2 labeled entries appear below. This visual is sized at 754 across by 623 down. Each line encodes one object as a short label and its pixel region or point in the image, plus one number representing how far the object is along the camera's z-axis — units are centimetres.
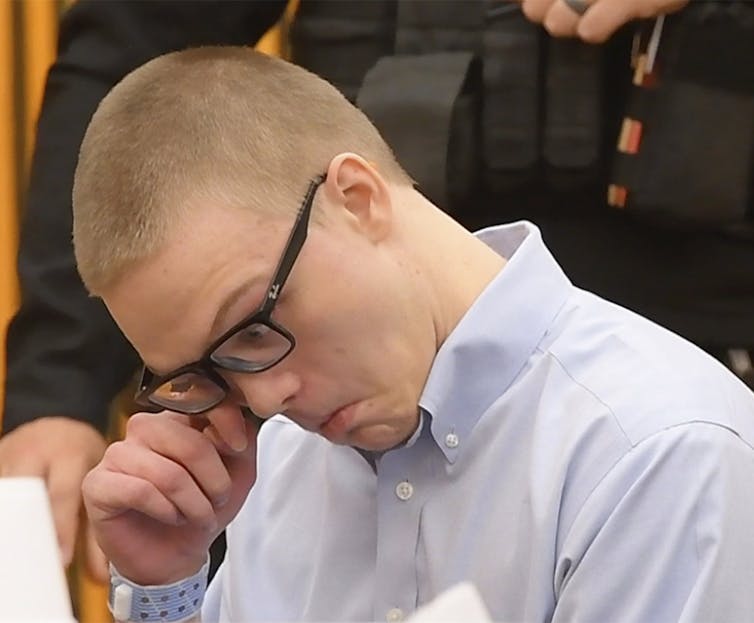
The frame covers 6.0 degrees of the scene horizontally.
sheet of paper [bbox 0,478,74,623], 453
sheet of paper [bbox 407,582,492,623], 399
